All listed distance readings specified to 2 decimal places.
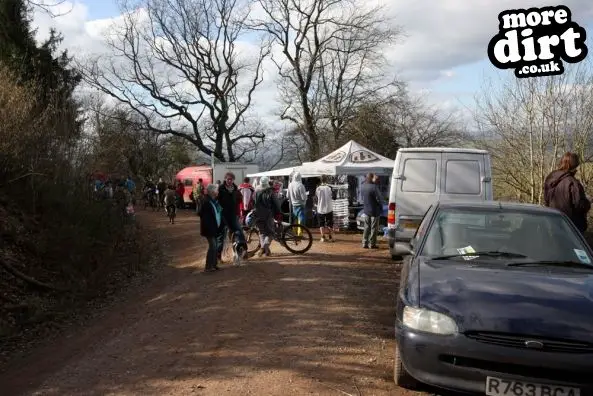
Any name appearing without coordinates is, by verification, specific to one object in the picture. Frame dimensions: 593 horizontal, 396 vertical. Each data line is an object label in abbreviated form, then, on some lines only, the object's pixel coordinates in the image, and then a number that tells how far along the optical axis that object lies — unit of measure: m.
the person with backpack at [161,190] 33.44
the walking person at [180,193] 32.75
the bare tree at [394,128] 37.97
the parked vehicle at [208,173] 32.75
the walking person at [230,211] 11.05
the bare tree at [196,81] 42.16
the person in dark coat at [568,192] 7.77
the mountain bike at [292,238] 12.05
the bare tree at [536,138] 15.76
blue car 3.74
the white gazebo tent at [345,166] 17.42
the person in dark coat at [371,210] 12.96
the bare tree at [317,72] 39.88
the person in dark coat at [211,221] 10.63
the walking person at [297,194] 14.36
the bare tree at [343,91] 39.66
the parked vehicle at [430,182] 10.85
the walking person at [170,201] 24.59
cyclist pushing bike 11.46
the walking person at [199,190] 25.30
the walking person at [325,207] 15.30
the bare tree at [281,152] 45.94
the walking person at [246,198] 15.99
